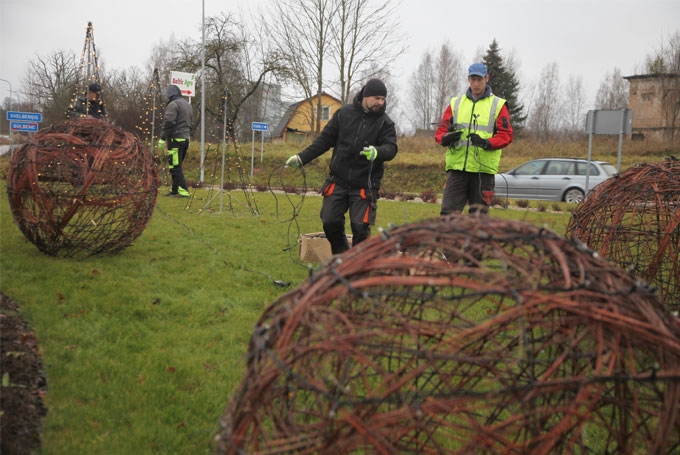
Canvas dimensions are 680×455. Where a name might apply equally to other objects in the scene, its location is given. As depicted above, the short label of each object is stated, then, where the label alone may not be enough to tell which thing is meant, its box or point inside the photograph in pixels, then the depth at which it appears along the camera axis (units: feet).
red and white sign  55.85
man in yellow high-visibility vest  19.76
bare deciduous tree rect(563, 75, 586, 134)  140.28
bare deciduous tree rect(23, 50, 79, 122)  77.66
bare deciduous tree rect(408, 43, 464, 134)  150.71
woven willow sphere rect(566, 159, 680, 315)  13.38
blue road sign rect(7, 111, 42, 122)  63.16
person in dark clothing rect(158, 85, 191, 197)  37.40
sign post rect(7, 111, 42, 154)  63.16
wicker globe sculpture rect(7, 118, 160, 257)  18.49
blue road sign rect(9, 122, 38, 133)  63.30
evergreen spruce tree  121.60
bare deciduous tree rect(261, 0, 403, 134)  85.20
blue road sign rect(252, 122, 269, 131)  56.56
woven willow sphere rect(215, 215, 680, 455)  5.78
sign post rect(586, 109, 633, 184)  41.98
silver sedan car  53.11
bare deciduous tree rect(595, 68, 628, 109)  140.97
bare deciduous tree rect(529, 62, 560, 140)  143.64
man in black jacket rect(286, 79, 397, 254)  17.75
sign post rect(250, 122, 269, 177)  56.49
